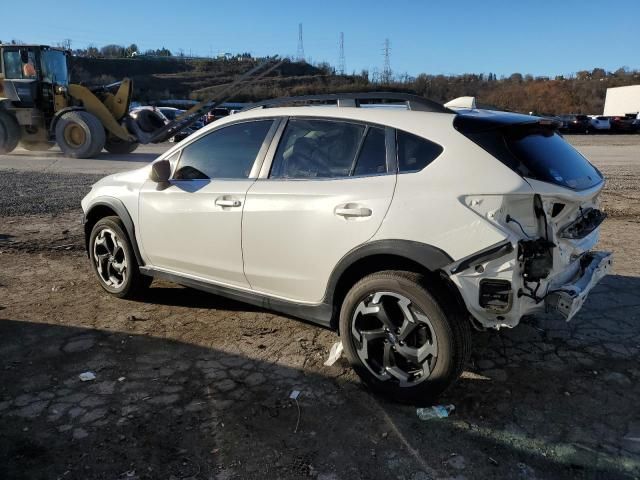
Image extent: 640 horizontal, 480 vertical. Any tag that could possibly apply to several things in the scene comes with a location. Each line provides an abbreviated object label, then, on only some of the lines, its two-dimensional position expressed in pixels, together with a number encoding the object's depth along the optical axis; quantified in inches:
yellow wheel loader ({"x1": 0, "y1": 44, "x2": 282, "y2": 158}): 628.4
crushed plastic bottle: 120.6
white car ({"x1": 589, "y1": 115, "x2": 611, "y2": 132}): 1563.7
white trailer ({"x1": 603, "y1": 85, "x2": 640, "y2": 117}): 2765.7
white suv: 114.2
